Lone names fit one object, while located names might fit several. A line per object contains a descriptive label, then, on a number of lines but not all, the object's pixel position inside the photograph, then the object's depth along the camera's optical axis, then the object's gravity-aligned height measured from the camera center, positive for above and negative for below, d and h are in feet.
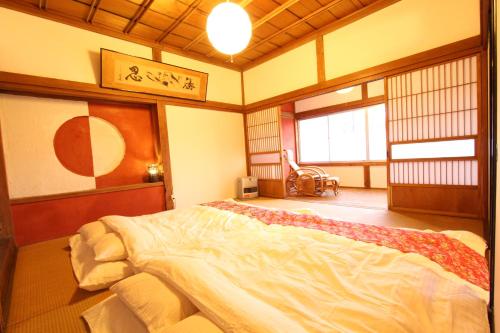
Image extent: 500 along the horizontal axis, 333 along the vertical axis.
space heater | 16.06 -2.22
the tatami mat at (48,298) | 3.72 -2.59
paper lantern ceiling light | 6.51 +3.96
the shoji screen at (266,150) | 15.76 +0.46
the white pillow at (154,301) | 2.45 -1.63
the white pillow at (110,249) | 4.57 -1.77
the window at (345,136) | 18.81 +1.42
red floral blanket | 3.45 -1.82
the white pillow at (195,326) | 2.04 -1.55
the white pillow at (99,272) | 4.36 -2.23
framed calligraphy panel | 10.55 +4.53
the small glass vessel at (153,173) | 12.43 -0.60
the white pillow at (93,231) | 5.35 -1.69
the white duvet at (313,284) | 2.28 -1.78
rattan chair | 16.25 -2.19
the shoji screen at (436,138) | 8.91 +0.39
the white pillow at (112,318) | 2.81 -2.13
